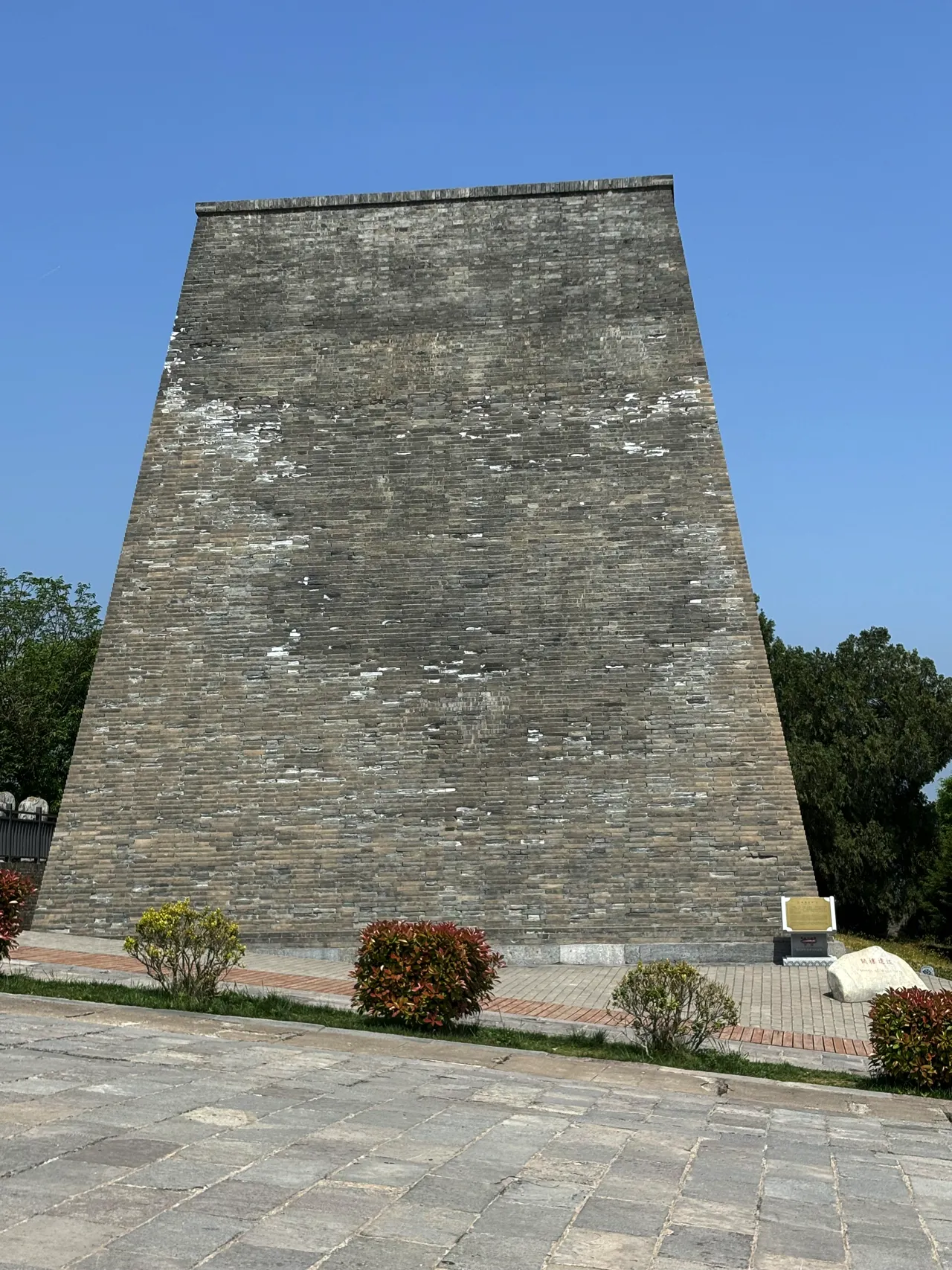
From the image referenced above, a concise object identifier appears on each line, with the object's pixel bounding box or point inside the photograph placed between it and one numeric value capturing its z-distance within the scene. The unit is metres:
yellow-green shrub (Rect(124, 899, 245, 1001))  9.54
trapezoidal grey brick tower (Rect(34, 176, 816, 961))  15.11
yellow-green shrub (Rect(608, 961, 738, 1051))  8.65
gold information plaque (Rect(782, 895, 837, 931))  14.20
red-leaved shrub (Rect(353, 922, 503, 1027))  8.86
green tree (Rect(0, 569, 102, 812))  31.30
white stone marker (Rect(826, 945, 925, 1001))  12.48
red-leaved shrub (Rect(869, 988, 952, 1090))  8.07
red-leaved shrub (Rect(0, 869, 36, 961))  10.39
